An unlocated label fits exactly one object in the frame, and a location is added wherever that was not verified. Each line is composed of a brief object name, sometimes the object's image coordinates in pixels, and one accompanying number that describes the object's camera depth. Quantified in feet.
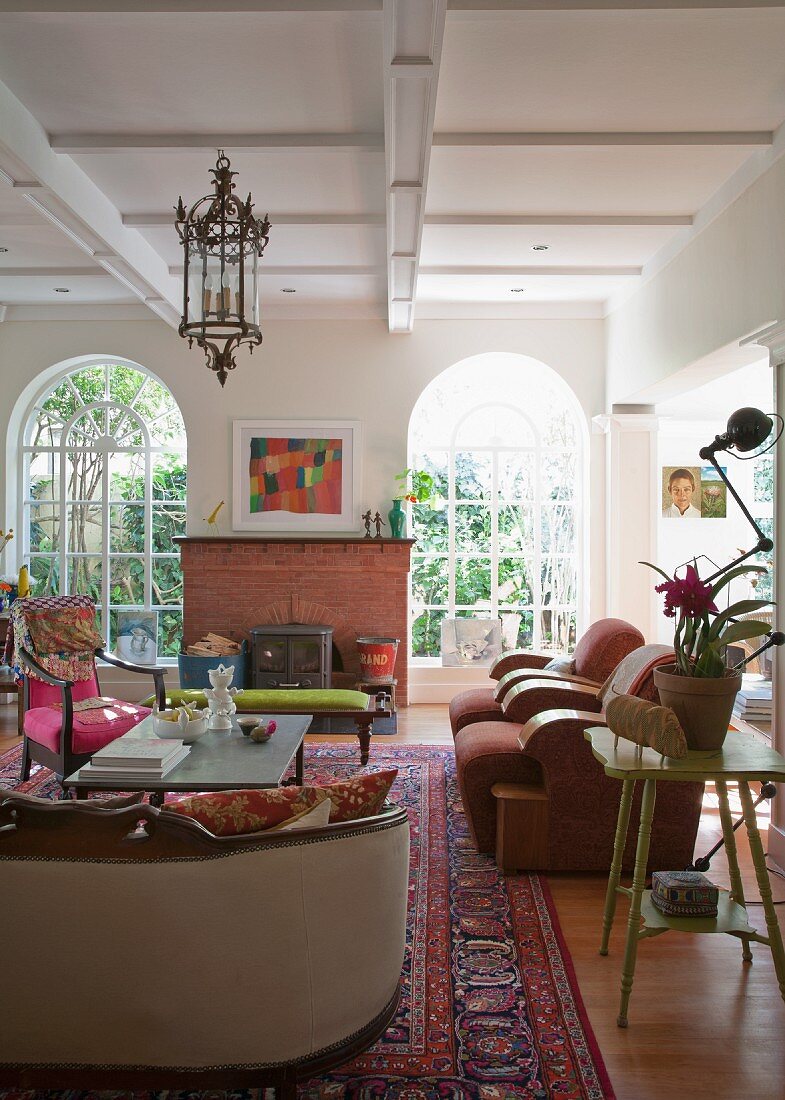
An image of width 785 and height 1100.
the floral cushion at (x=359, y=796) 7.22
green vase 23.11
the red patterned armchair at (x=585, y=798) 12.05
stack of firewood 21.84
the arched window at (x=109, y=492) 24.77
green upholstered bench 17.32
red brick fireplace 23.25
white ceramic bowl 13.39
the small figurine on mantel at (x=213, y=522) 23.25
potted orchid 9.00
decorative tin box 9.23
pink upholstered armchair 14.64
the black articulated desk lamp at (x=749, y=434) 10.44
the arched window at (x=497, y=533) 25.07
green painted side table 8.57
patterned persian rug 7.72
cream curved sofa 6.36
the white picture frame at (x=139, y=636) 24.70
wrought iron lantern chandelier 10.64
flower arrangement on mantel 23.07
